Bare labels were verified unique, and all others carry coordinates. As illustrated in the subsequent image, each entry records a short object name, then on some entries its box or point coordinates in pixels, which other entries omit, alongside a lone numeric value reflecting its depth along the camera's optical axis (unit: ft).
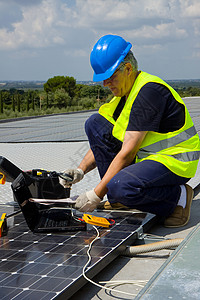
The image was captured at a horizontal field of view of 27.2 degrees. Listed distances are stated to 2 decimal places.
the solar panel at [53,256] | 6.34
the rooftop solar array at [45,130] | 27.27
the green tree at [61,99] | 87.56
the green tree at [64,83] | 126.72
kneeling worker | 9.51
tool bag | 10.02
